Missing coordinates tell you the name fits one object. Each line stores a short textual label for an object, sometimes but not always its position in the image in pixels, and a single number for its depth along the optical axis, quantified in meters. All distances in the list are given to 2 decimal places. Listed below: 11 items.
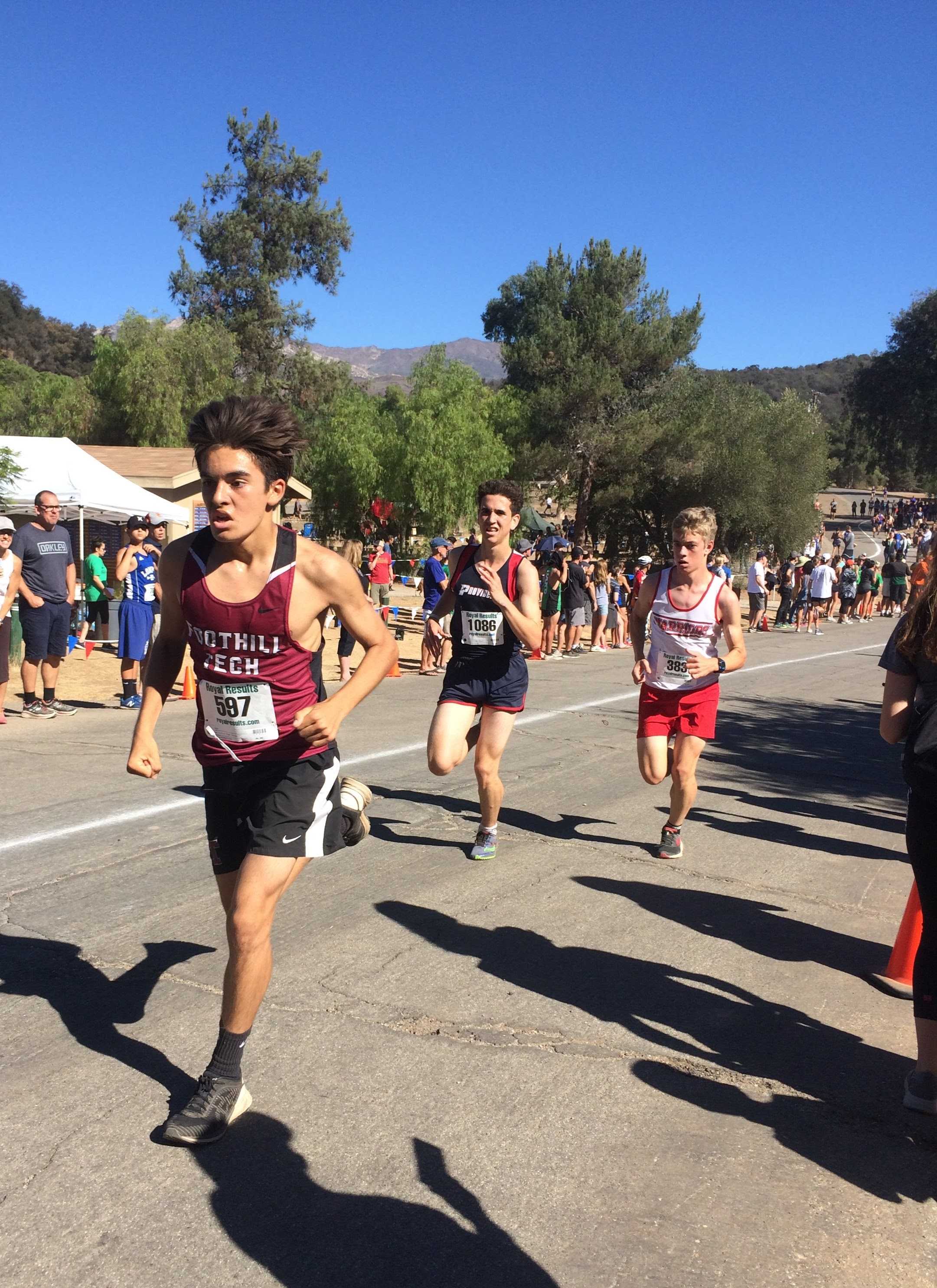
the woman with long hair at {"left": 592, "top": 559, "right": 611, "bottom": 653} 20.83
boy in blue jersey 11.68
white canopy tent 20.30
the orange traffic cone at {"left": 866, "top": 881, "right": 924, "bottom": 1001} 4.58
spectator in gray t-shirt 10.47
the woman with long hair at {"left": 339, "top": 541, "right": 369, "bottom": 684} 14.05
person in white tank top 6.32
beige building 28.14
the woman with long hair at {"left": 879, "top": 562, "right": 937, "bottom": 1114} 3.39
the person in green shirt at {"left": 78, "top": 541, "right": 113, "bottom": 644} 15.63
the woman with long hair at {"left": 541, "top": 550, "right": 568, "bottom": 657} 18.30
